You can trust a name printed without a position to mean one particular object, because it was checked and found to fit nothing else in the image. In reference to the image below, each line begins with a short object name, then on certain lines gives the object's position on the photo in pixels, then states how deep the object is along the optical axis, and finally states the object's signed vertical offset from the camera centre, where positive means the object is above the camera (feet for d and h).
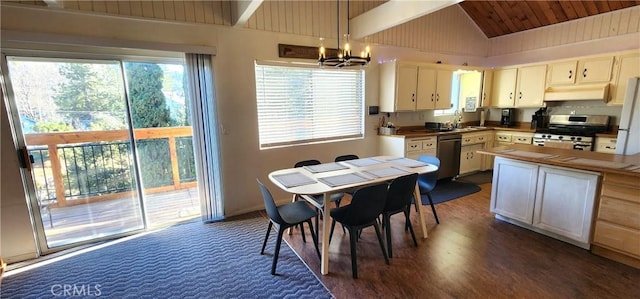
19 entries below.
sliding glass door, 8.82 -0.89
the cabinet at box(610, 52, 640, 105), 12.75 +1.63
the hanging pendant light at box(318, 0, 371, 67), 8.29 +1.64
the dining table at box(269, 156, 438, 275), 7.63 -2.02
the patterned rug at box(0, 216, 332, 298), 7.18 -4.55
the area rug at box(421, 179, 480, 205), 13.53 -4.28
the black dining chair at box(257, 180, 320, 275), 7.63 -3.04
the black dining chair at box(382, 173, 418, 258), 8.19 -2.62
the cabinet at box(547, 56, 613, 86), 13.64 +1.92
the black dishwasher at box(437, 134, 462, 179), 15.60 -2.54
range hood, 13.69 +0.80
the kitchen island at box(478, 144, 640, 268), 7.67 -2.82
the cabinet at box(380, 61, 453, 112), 14.64 +1.39
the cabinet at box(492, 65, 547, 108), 15.94 +1.40
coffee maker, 18.11 -0.52
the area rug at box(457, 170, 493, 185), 16.20 -4.20
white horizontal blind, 12.42 +0.48
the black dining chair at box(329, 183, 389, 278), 7.32 -2.75
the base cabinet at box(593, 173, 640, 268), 7.53 -3.19
